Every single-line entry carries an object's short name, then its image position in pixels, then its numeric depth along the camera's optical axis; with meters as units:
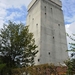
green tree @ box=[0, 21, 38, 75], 10.14
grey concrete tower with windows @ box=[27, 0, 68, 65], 13.90
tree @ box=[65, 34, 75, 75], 2.93
